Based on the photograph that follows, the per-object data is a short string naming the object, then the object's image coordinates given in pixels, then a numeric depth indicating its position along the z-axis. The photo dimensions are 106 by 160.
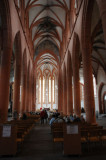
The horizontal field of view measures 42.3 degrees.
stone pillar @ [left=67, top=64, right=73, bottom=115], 18.14
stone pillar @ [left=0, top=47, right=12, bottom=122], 9.57
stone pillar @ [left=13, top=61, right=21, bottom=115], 13.55
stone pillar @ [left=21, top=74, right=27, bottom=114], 18.57
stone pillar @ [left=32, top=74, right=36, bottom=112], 32.12
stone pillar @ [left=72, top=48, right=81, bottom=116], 13.81
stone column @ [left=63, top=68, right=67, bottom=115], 22.81
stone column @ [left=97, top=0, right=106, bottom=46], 6.43
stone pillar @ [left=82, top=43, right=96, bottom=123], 9.76
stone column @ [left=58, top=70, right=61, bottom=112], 31.16
